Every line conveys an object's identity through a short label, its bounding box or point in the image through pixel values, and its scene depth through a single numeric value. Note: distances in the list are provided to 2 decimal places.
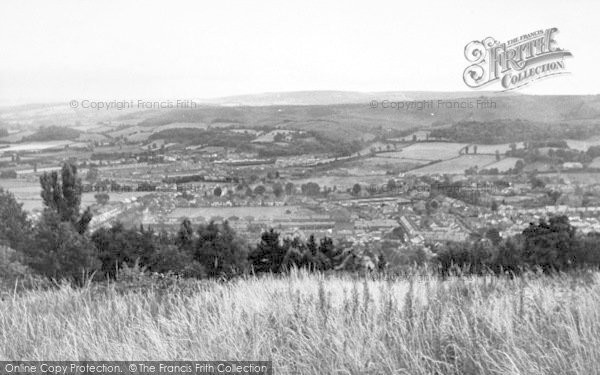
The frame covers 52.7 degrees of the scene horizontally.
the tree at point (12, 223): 21.44
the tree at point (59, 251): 15.44
